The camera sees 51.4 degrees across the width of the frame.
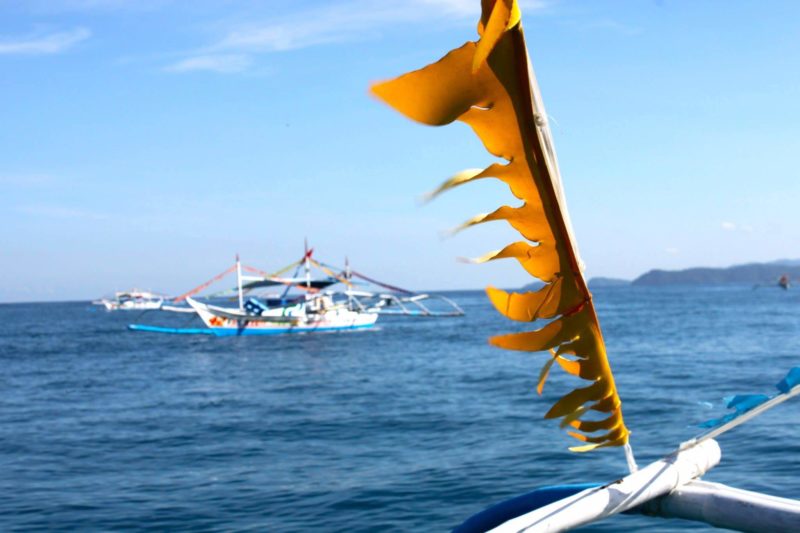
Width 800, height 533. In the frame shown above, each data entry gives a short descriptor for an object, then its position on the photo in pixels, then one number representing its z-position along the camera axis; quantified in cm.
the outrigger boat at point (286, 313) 5684
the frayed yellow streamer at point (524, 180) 233
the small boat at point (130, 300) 14808
